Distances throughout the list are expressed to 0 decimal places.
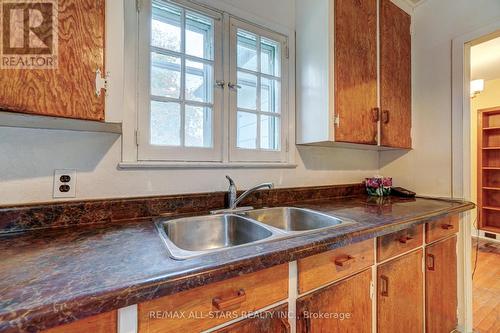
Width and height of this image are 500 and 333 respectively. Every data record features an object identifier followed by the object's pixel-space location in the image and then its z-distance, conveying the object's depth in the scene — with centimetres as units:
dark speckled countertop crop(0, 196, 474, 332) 43
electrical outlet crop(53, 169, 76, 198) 95
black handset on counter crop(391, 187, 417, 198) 179
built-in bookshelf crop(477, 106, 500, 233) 366
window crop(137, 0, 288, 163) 118
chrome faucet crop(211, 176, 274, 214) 123
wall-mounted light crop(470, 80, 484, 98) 309
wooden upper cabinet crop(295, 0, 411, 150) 139
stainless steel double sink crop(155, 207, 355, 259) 101
